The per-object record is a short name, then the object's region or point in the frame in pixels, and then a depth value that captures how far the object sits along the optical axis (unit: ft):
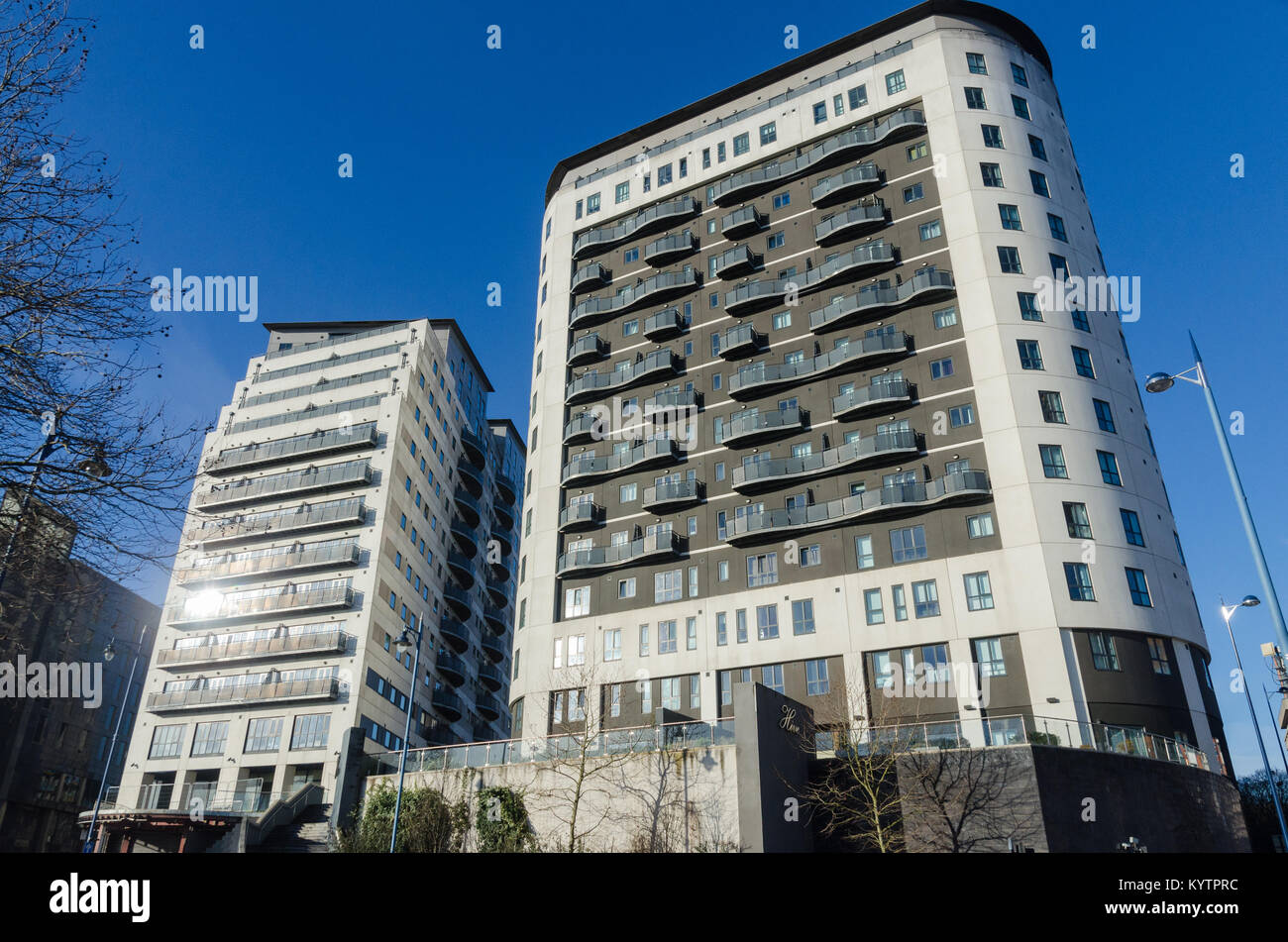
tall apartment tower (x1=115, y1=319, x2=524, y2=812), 200.03
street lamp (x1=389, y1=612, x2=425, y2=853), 111.24
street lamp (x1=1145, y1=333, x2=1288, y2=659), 58.49
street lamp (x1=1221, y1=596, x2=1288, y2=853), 114.42
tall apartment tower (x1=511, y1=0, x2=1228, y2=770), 142.41
